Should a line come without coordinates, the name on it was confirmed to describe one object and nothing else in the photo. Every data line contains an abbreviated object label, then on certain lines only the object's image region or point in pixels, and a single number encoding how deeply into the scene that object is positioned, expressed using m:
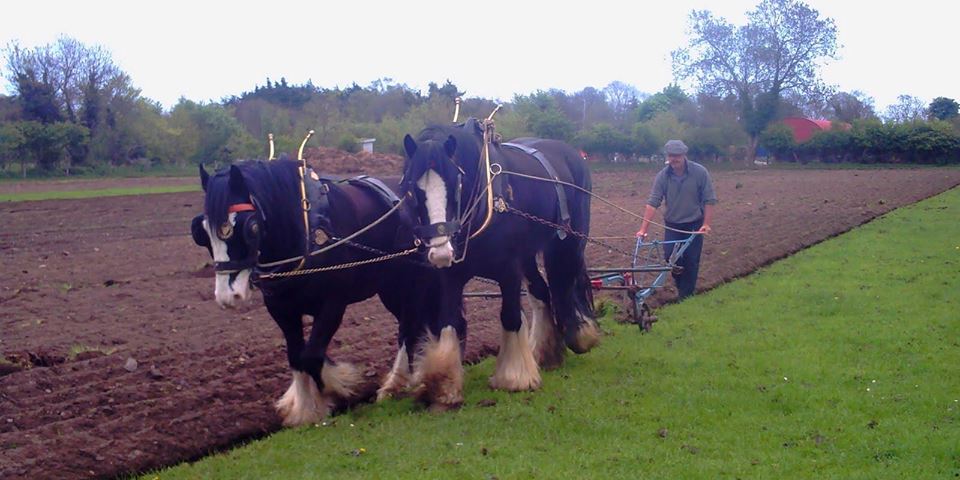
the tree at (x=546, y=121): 37.19
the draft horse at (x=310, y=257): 5.43
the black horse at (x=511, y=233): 6.07
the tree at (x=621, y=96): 88.14
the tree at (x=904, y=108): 103.88
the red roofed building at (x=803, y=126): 72.28
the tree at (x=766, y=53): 64.38
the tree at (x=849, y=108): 84.00
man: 10.09
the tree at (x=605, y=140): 54.66
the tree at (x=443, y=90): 44.88
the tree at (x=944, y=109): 80.44
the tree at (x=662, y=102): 75.74
